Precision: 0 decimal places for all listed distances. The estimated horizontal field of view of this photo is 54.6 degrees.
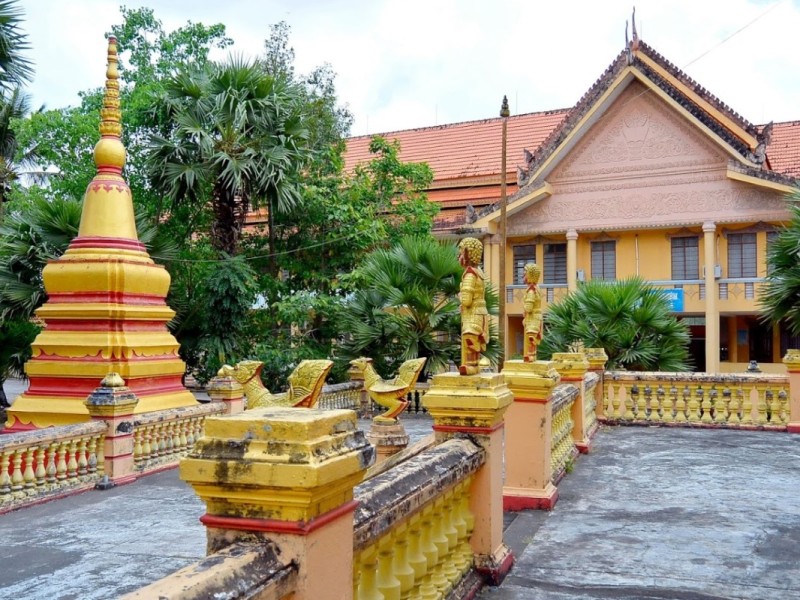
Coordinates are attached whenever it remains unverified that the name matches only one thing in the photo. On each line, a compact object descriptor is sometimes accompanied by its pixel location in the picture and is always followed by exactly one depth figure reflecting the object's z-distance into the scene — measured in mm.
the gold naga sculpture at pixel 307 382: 7062
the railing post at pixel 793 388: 12273
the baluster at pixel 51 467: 9070
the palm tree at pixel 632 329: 14508
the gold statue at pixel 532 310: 8312
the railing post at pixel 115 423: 9859
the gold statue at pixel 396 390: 9281
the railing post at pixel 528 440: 7086
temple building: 22031
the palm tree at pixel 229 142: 17594
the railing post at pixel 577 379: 10211
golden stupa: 12719
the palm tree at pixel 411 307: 16156
